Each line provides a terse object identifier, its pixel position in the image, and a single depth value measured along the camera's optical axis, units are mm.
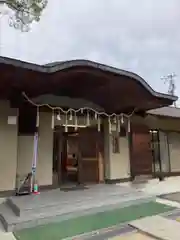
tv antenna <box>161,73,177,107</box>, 29391
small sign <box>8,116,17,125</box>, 5874
